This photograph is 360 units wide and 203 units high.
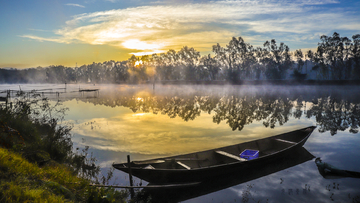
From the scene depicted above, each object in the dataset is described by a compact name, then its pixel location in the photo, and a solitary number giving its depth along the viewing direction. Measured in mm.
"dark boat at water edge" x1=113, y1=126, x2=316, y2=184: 10219
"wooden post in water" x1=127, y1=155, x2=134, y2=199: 9912
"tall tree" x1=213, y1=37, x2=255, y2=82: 125375
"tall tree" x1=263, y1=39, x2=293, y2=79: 115750
